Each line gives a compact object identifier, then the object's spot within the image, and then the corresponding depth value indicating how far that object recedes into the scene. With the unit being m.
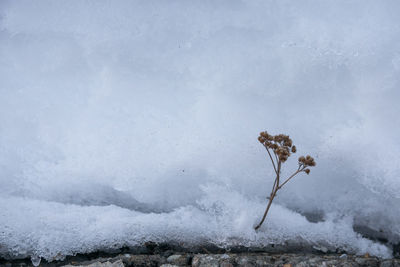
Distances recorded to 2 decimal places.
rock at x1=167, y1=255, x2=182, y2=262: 2.20
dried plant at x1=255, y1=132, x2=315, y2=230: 2.18
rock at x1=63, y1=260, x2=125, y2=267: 2.12
